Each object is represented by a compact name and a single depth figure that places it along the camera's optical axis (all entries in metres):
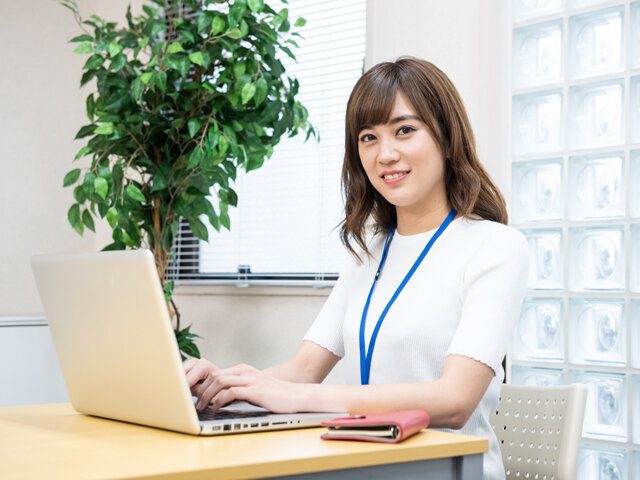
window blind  3.26
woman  1.47
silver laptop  1.08
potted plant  2.83
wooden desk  0.92
